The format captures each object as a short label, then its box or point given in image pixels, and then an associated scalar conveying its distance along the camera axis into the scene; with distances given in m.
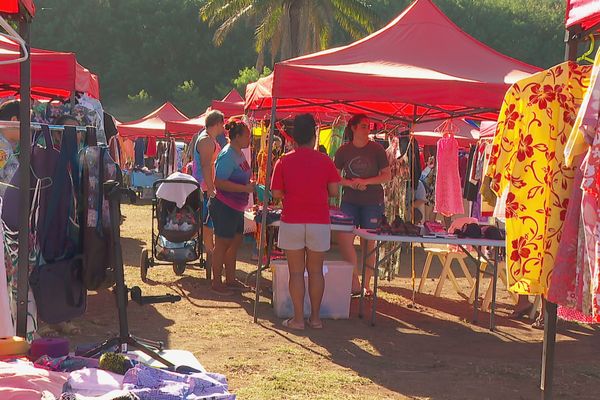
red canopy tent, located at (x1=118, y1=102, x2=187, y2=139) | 23.89
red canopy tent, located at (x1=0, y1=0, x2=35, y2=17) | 3.85
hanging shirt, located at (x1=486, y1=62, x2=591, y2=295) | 3.93
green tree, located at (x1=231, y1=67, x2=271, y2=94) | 44.72
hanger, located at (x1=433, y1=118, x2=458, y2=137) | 10.62
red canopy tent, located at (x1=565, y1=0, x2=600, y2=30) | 3.76
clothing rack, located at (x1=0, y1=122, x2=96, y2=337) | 4.18
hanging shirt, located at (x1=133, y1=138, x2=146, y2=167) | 31.67
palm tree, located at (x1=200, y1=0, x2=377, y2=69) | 30.55
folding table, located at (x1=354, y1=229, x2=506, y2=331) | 6.89
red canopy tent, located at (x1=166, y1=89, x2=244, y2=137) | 19.59
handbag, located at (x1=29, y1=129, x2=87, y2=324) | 5.27
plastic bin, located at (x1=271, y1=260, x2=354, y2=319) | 7.36
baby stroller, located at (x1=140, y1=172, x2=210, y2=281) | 8.48
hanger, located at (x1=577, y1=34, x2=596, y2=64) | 4.13
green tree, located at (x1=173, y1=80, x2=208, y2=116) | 54.25
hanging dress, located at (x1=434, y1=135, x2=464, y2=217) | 11.05
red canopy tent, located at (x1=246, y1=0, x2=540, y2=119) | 6.71
